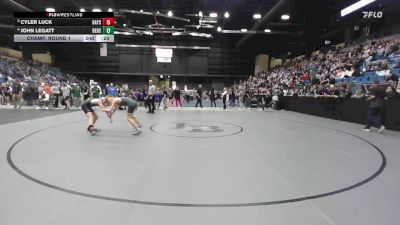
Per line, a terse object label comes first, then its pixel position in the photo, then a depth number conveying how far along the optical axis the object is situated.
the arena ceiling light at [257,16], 23.51
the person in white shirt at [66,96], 16.44
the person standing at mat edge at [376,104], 8.59
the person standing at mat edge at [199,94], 19.03
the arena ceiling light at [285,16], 22.25
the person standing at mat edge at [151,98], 14.56
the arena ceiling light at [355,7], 11.76
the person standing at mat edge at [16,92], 15.16
